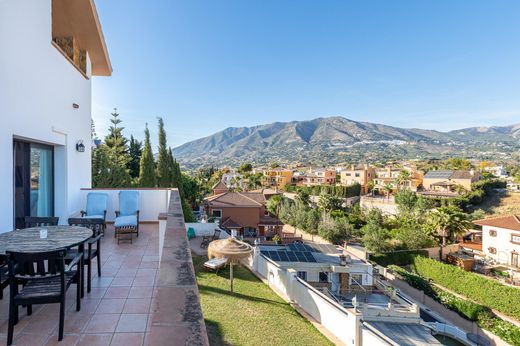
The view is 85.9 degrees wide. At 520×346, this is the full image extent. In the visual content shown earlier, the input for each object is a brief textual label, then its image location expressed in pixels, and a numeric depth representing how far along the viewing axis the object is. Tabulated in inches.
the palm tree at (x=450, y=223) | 1023.6
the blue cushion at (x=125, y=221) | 270.5
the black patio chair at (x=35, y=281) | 105.8
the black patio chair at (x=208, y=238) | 644.7
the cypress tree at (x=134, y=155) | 1041.0
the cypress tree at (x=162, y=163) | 900.6
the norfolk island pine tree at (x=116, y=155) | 716.0
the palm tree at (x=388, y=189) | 2092.3
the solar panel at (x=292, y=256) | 650.3
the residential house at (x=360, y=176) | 2470.2
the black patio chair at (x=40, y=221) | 178.4
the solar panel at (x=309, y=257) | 664.6
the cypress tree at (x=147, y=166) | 823.7
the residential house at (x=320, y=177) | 2597.9
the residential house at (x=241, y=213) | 1227.2
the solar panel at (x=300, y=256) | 659.7
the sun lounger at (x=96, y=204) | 306.5
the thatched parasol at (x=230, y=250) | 360.8
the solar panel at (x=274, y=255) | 642.5
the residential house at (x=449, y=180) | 2073.2
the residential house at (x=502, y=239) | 927.7
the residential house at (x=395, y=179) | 2299.5
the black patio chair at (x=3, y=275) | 120.0
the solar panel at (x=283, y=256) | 647.5
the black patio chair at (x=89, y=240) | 154.4
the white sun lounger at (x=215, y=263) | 489.1
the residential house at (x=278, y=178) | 2664.9
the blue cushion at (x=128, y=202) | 314.2
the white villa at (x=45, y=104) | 196.5
